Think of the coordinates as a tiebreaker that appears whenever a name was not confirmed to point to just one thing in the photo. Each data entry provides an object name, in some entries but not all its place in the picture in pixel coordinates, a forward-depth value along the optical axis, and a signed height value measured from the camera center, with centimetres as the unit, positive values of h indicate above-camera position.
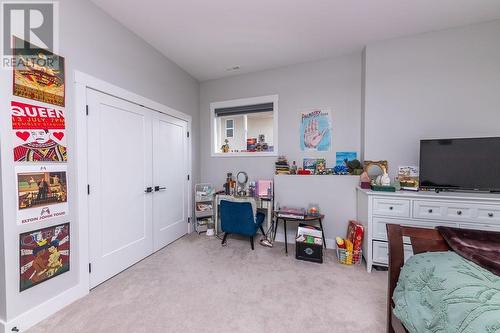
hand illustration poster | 303 +50
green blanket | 69 -55
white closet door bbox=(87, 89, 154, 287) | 198 -25
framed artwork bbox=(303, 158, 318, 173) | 308 -3
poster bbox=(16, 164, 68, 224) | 146 -24
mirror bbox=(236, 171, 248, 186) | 346 -28
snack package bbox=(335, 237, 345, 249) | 247 -102
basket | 241 -117
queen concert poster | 145 +23
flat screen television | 203 -2
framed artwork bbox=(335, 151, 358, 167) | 292 +8
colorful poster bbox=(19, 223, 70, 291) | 147 -74
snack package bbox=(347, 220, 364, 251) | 242 -92
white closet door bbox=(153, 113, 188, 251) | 280 -26
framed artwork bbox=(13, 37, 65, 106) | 147 +70
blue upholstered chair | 272 -80
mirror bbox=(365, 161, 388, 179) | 257 -8
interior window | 342 +69
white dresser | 190 -52
